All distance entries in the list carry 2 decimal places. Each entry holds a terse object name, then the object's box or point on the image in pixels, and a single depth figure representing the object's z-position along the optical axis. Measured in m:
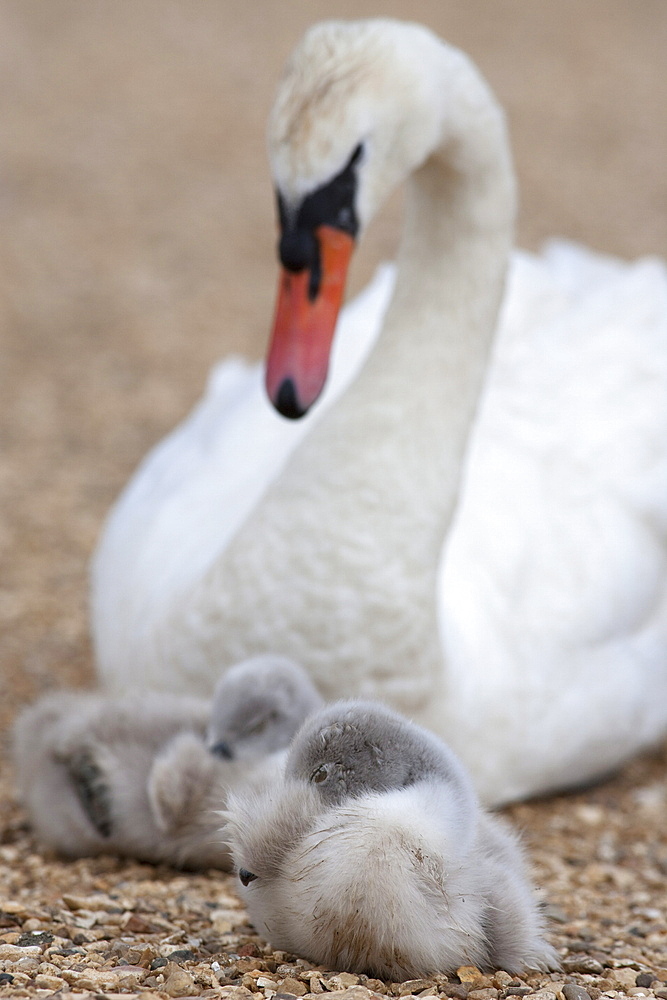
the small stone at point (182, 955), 4.46
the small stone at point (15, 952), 4.31
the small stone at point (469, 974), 4.27
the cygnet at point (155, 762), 5.80
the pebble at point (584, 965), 4.65
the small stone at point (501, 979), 4.27
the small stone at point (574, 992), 4.20
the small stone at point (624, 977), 4.53
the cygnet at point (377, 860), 4.05
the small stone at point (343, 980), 4.12
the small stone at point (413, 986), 4.13
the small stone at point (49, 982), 3.99
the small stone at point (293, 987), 4.09
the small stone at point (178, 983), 4.01
